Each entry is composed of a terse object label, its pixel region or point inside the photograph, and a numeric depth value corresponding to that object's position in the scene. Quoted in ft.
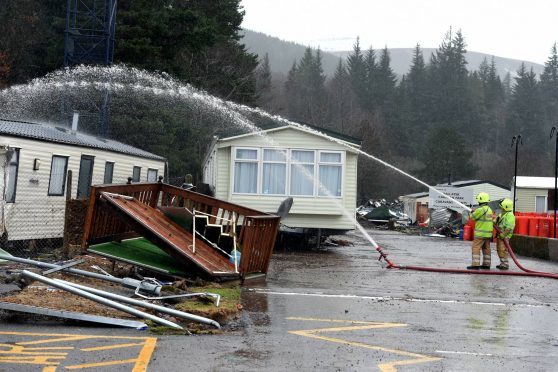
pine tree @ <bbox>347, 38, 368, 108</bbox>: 350.23
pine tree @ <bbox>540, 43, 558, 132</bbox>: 343.87
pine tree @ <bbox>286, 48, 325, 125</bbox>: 287.65
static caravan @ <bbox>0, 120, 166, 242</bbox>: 57.06
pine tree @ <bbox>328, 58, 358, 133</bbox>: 271.82
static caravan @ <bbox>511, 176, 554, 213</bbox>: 147.64
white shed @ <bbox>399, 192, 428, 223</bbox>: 189.85
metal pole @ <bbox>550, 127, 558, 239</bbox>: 81.56
